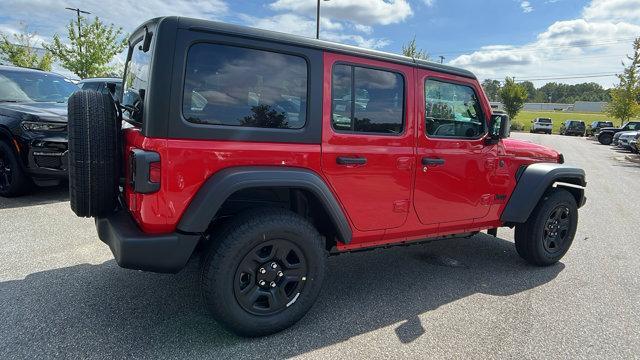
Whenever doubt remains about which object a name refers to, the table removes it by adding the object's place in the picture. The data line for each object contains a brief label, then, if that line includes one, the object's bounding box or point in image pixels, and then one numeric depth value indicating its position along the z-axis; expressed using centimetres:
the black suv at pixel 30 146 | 544
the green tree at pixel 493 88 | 5288
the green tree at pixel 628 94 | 2752
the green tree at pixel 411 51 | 1915
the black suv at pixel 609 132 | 2536
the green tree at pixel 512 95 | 4714
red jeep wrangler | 230
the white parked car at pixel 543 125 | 3932
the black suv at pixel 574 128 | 3766
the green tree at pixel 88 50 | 2178
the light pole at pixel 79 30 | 2188
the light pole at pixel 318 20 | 1601
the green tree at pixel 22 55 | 2150
